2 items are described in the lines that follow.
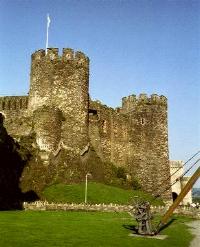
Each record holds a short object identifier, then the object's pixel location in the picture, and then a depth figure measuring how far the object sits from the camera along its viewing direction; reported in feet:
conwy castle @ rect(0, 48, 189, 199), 149.28
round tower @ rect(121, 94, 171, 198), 176.24
